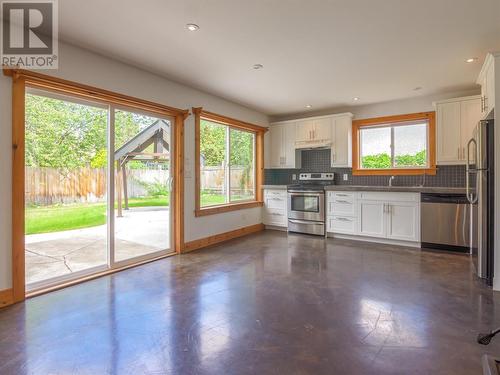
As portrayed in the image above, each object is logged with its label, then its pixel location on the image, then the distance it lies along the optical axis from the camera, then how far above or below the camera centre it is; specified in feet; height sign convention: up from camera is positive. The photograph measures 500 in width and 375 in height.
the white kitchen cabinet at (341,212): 16.79 -1.66
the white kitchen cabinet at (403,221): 14.96 -1.94
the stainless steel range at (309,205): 17.84 -1.29
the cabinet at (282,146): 20.38 +2.88
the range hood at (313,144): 18.74 +2.78
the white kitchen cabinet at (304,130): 19.44 +3.83
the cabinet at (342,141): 18.07 +2.81
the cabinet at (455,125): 14.29 +3.06
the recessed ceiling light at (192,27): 8.63 +4.92
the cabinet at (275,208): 19.74 -1.59
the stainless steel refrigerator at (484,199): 9.93 -0.52
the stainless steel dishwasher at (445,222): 13.73 -1.86
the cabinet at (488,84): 9.86 +3.76
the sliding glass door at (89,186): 9.58 +0.01
